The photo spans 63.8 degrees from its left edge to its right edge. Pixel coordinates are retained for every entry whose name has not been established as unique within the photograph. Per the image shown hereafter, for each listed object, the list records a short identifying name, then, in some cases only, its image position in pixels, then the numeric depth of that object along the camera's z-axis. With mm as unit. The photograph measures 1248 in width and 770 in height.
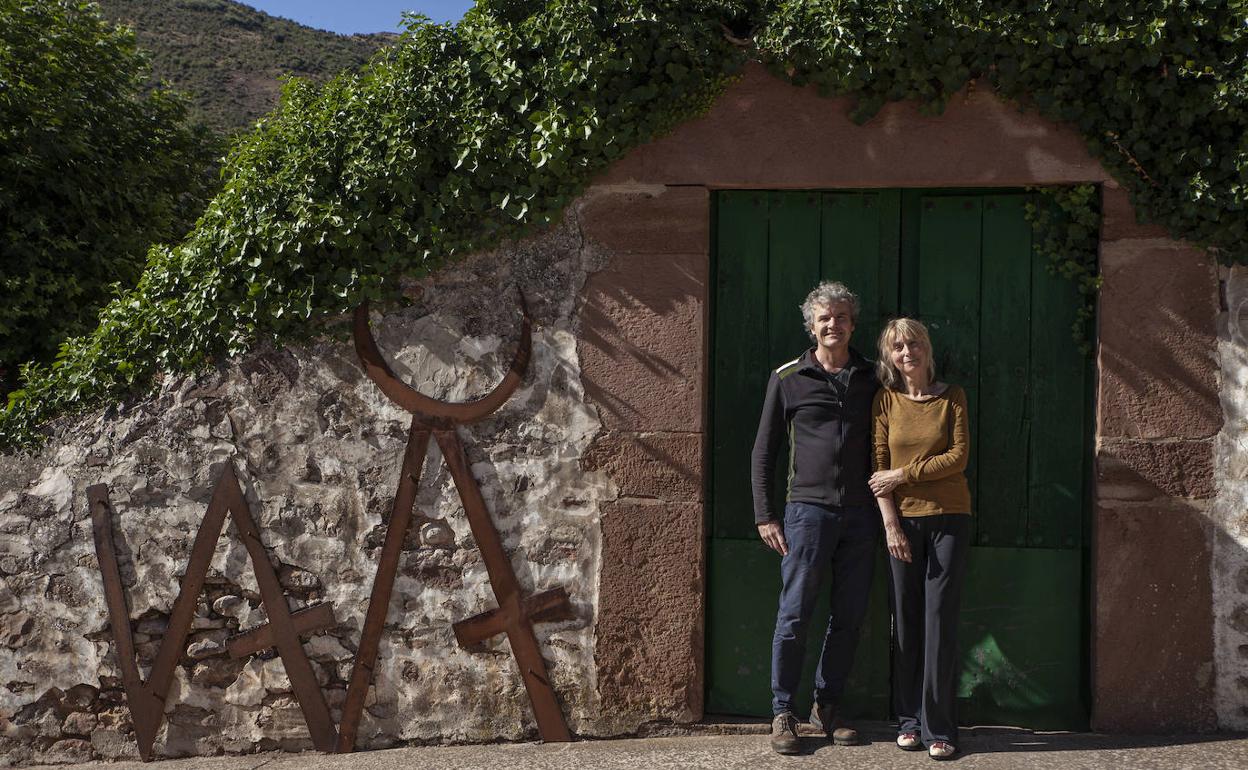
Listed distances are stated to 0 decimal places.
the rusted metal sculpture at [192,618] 3869
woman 3381
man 3504
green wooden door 3777
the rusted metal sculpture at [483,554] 3818
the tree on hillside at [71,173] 6406
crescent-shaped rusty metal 3846
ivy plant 3520
